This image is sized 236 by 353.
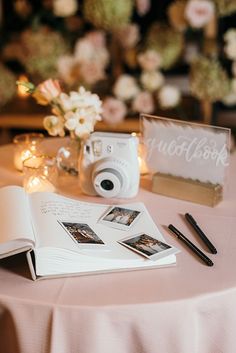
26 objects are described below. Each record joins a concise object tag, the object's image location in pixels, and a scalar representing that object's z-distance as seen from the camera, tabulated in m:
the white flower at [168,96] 2.71
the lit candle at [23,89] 1.48
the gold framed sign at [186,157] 1.38
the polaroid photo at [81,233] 1.12
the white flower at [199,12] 2.53
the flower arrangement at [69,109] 1.43
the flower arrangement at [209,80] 2.61
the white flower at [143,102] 2.72
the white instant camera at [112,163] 1.37
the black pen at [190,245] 1.12
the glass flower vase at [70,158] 1.55
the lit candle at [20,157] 1.57
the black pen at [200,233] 1.17
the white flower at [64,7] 2.62
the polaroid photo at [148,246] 1.11
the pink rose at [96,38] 2.69
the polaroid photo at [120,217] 1.22
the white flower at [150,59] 2.65
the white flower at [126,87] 2.71
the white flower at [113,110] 2.72
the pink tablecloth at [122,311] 1.00
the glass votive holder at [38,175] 1.42
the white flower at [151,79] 2.69
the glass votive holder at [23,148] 1.58
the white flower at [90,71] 2.64
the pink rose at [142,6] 2.65
